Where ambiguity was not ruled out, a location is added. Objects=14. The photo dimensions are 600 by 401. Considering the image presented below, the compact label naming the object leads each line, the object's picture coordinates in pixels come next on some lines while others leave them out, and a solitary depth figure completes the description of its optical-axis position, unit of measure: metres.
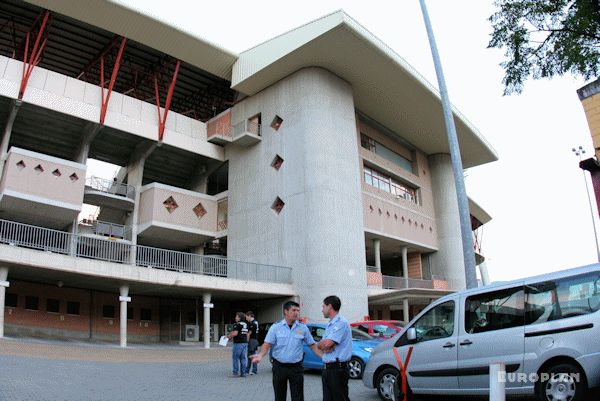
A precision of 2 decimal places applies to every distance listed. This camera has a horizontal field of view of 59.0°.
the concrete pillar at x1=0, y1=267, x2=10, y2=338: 17.92
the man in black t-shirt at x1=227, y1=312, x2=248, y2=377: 11.86
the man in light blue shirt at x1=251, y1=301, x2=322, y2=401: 5.52
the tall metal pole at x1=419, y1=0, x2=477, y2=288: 10.34
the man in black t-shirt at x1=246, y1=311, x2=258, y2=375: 12.27
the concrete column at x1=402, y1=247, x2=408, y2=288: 35.77
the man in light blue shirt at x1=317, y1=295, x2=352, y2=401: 5.41
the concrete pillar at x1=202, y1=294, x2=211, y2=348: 22.56
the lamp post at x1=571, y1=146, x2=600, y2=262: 35.91
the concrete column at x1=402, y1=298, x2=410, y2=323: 30.60
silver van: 6.21
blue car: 11.27
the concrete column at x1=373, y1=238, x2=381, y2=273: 32.53
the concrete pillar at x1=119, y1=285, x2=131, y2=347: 20.57
